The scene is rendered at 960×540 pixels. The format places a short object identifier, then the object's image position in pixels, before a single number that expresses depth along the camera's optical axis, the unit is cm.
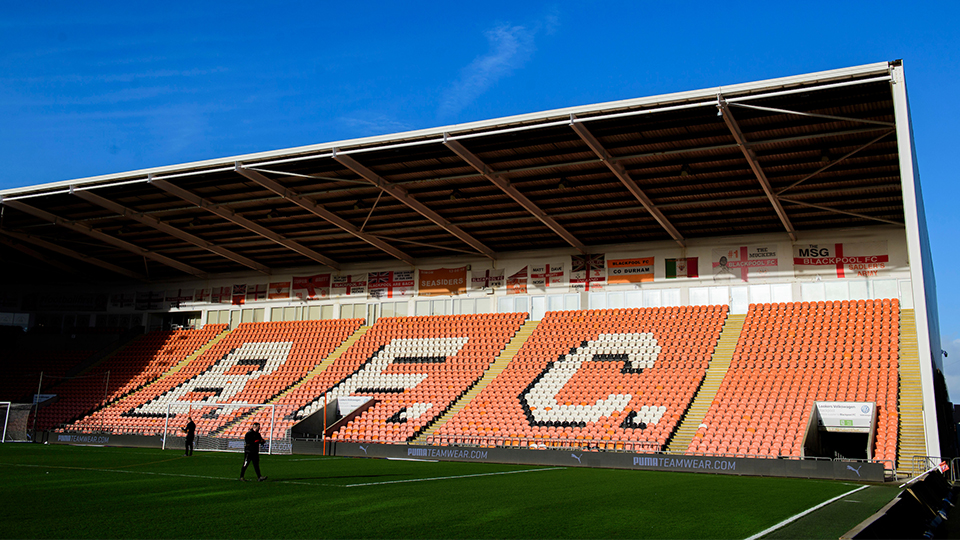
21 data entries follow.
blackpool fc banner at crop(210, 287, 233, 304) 4478
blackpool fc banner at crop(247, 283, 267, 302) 4375
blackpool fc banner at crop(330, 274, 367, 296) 4150
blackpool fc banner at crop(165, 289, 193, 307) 4581
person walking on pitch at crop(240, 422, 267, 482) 1463
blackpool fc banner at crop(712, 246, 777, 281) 3306
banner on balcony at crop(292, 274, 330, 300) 4241
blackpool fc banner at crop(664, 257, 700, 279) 3444
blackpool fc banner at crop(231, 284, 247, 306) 4430
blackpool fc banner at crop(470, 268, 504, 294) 3844
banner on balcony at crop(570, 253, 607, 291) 3619
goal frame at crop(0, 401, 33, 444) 3232
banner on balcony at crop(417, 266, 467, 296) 3928
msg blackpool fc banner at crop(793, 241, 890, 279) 3127
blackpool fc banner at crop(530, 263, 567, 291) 3703
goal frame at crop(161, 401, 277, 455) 2725
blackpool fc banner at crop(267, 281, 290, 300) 4325
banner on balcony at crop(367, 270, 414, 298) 4050
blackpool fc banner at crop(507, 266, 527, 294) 3775
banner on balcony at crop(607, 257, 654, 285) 3531
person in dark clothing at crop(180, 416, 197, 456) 2309
